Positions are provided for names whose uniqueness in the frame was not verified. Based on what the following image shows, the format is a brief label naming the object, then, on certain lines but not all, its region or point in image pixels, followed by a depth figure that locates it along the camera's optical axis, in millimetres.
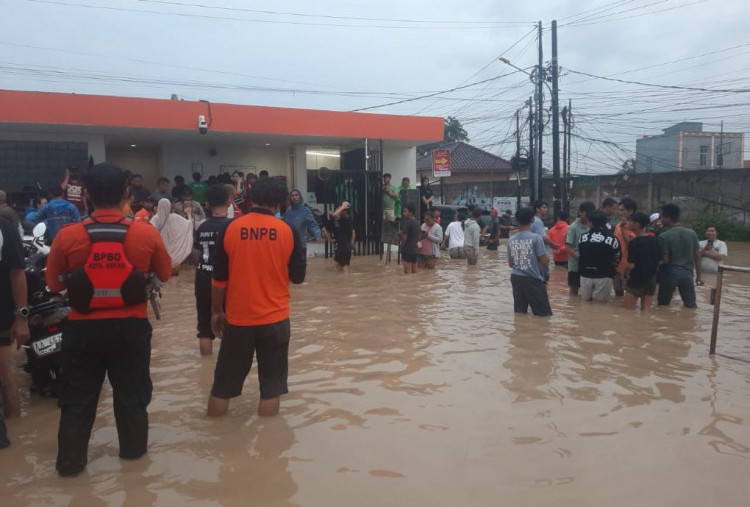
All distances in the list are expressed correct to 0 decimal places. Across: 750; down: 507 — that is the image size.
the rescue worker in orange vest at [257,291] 4188
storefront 13516
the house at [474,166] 45156
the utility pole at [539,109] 26281
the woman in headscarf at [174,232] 6984
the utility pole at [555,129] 24023
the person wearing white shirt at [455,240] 16016
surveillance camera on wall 14402
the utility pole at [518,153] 28141
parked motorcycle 4824
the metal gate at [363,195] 15352
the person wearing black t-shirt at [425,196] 17484
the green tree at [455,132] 65088
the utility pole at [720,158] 38962
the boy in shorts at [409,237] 12445
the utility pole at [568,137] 27706
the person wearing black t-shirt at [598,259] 8859
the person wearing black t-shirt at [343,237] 12727
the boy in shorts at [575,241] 9711
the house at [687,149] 46375
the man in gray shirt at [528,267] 7777
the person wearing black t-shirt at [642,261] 8562
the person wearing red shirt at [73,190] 11211
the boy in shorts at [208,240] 5680
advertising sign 19234
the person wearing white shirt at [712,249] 9875
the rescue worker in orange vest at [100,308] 3590
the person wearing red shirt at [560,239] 11055
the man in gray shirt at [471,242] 15008
